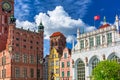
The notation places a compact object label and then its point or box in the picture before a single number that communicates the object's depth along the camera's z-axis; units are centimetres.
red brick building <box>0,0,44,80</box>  8131
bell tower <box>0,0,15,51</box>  8831
